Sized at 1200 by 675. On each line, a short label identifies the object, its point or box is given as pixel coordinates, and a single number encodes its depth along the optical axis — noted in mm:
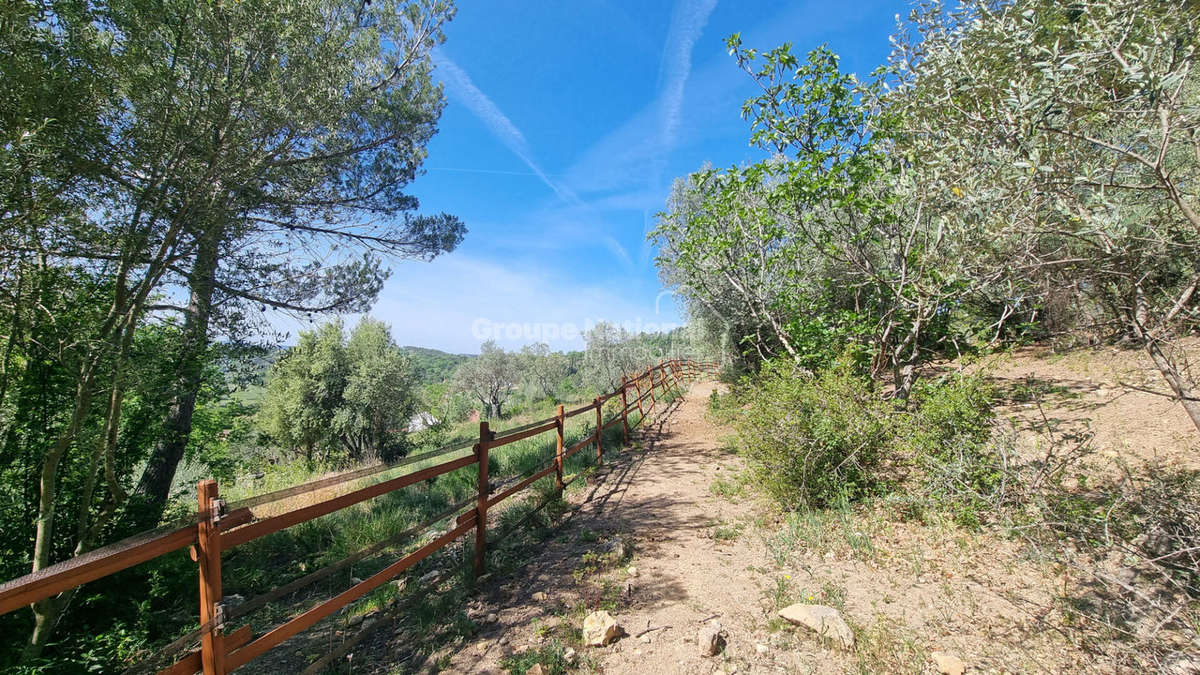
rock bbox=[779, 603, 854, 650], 2678
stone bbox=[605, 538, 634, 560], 4129
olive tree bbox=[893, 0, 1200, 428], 2129
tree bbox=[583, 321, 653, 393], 31344
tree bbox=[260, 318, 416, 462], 17078
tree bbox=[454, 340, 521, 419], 41750
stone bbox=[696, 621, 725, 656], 2703
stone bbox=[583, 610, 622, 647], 2842
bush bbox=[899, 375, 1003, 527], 3686
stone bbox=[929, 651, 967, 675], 2346
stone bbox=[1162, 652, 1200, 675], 2003
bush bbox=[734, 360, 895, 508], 4516
